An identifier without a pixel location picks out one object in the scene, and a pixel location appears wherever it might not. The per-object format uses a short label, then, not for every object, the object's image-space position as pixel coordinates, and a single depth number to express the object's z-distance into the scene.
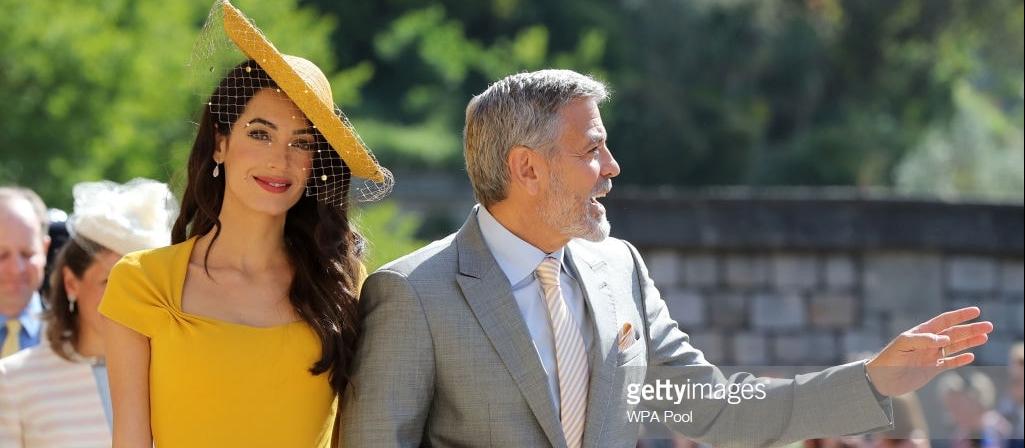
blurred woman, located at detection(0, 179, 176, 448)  7.30
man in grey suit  5.75
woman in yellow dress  5.86
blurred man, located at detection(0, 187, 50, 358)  9.06
